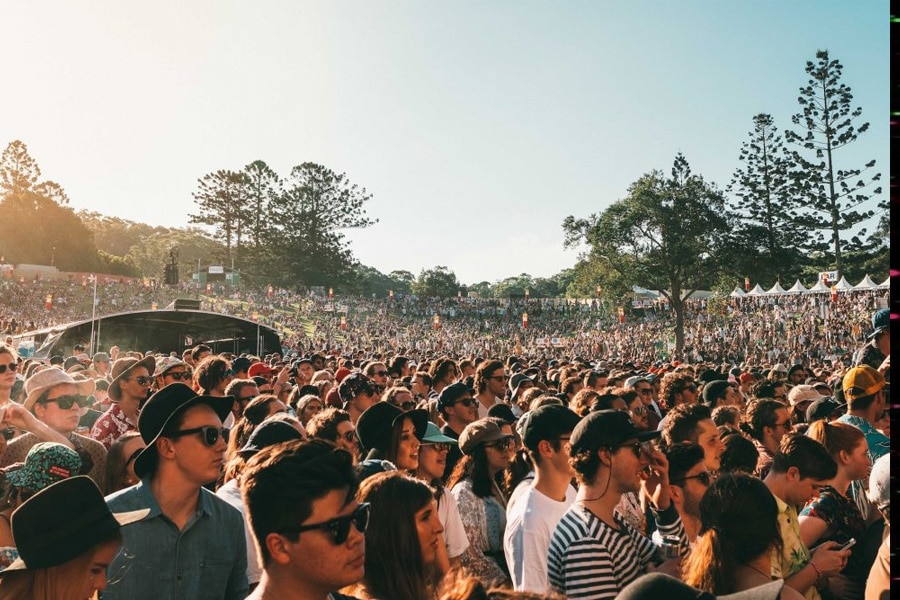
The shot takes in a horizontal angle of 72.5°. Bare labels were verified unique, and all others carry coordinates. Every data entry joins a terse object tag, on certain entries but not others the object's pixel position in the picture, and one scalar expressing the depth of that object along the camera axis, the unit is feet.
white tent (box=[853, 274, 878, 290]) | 92.38
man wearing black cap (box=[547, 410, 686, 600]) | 7.79
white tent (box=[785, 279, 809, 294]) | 106.52
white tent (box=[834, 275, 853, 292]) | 96.67
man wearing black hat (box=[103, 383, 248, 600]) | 7.80
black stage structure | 72.84
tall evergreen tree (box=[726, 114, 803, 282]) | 123.85
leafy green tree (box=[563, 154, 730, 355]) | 108.17
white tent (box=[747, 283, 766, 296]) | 112.98
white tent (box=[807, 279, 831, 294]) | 100.92
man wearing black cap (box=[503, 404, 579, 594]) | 8.75
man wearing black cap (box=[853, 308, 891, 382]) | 19.16
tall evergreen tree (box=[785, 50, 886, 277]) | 119.85
